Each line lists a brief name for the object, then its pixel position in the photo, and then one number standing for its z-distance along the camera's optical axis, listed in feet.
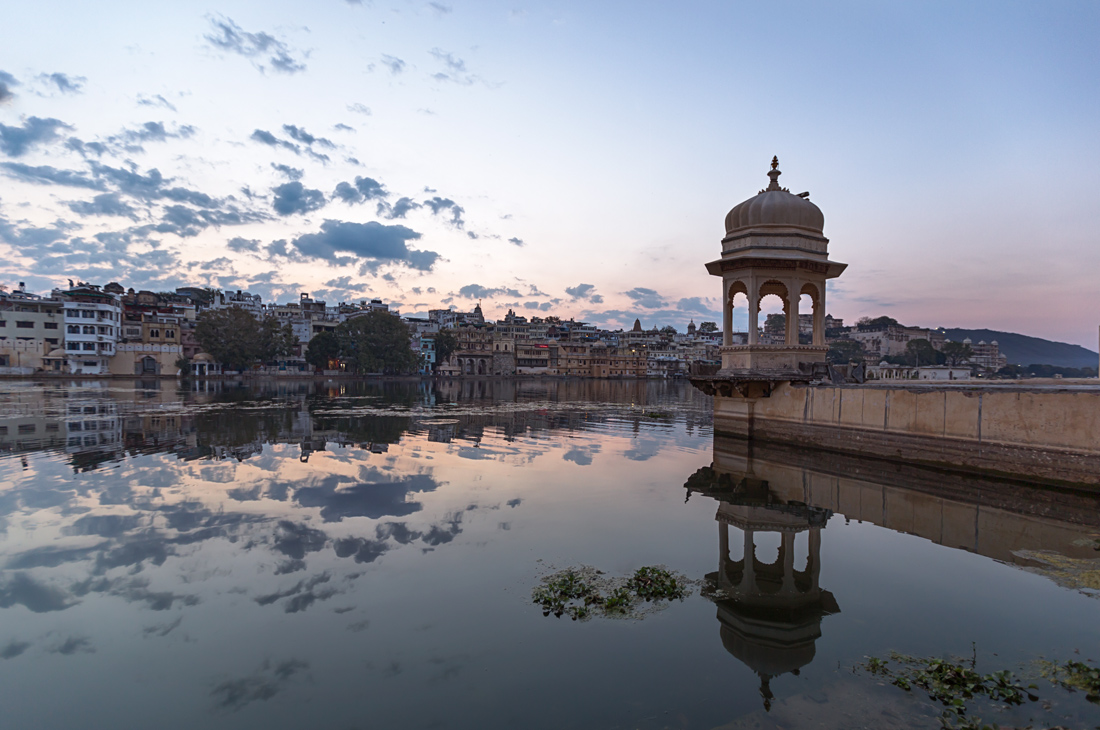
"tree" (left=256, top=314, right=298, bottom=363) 267.80
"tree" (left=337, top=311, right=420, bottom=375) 288.71
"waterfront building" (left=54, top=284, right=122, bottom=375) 227.81
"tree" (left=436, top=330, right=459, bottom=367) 339.57
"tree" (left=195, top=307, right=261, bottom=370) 255.09
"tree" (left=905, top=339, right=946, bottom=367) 401.78
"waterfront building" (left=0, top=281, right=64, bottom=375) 218.18
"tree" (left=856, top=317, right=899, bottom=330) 562.66
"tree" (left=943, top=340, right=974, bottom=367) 408.28
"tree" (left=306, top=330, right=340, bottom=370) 294.46
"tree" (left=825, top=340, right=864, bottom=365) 434.71
